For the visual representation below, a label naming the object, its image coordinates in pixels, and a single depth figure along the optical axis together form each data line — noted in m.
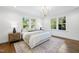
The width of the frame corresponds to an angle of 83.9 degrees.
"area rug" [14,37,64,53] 1.68
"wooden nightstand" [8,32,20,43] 2.36
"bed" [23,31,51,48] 1.88
